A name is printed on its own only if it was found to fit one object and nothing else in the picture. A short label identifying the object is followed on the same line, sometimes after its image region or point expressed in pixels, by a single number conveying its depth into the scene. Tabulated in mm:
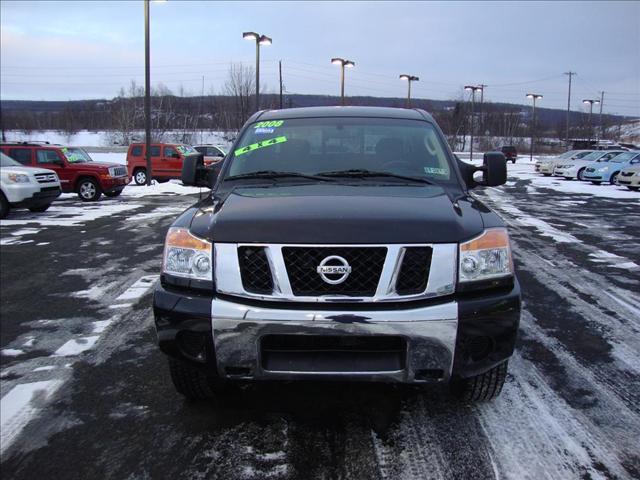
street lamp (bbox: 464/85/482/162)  52294
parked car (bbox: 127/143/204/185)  23547
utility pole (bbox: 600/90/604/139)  99788
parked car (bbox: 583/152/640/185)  24391
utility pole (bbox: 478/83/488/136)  84625
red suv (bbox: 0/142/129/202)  16625
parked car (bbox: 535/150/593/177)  29734
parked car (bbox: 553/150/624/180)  26822
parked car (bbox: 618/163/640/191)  20875
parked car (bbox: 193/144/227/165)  27062
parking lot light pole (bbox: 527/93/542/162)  55916
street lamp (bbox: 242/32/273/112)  26312
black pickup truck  2543
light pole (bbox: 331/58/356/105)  34312
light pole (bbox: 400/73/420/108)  39900
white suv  12102
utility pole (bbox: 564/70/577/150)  68325
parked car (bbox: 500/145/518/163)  50688
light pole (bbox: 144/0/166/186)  20906
